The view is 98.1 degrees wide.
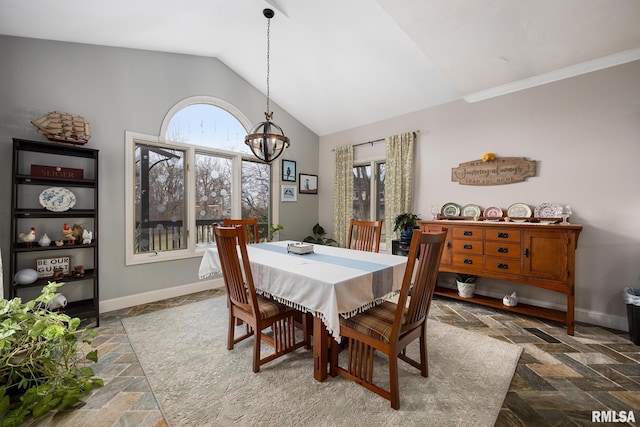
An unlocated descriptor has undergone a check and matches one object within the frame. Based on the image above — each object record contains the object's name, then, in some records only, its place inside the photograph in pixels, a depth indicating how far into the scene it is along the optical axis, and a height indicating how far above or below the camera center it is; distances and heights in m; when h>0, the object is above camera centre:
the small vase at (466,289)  3.44 -0.98
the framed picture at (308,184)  5.38 +0.50
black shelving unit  2.56 -0.08
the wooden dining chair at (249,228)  3.34 -0.25
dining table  1.66 -0.49
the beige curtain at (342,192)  5.05 +0.31
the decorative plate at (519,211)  3.22 +0.00
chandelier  2.68 +0.65
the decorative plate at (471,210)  3.59 +0.00
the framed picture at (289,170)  5.07 +0.71
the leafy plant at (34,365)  1.61 -0.99
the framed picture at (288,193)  5.08 +0.29
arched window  3.57 +0.41
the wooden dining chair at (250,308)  1.95 -0.77
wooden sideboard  2.69 -0.48
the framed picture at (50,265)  2.79 -0.61
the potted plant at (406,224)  3.96 -0.21
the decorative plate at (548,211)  3.01 +0.00
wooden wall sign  3.27 +0.50
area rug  1.62 -1.21
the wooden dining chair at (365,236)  3.00 -0.29
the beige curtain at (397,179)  4.22 +0.48
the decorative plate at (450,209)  3.76 +0.01
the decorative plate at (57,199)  2.73 +0.07
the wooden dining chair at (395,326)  1.59 -0.74
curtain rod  4.68 +1.17
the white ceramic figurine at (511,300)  3.18 -1.03
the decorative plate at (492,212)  3.43 -0.02
